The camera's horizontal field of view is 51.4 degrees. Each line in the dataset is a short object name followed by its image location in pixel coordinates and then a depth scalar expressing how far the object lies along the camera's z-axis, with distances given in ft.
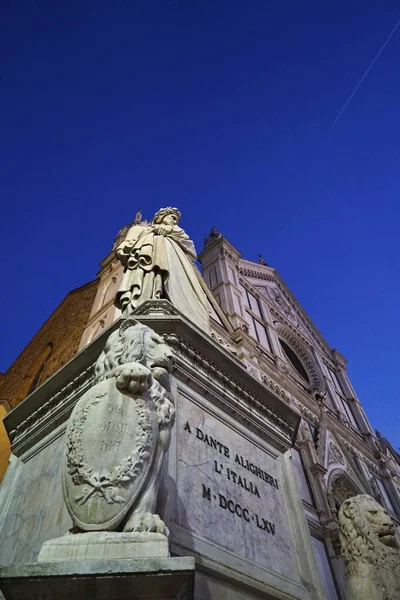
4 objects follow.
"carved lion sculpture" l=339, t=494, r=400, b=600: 9.39
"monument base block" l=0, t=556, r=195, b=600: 4.63
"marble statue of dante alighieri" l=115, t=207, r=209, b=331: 13.56
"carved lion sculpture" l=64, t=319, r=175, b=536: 5.72
